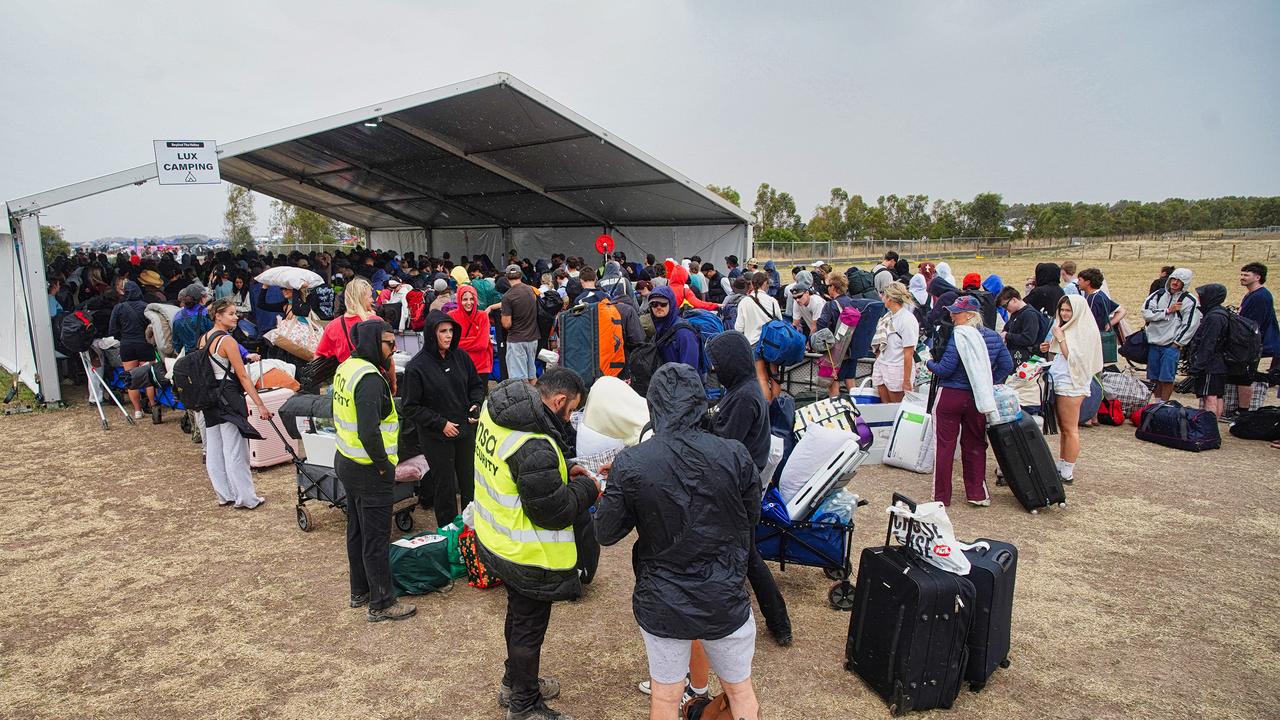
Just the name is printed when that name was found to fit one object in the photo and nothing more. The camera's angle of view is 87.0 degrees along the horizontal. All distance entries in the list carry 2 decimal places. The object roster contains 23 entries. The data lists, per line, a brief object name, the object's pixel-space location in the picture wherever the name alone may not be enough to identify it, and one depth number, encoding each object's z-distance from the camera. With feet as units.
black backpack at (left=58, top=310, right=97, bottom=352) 28.35
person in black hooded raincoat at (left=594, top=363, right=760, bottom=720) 7.86
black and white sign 29.12
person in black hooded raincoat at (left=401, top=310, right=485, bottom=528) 14.70
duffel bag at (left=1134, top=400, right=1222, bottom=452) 22.77
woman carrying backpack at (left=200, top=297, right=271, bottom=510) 17.90
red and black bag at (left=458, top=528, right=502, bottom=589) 14.64
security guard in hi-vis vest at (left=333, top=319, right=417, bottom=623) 12.16
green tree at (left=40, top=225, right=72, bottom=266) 86.25
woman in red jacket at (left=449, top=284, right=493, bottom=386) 22.84
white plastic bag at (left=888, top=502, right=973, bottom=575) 10.12
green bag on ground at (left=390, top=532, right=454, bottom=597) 14.21
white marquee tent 30.76
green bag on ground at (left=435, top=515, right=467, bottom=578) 14.85
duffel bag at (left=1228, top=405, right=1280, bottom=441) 23.35
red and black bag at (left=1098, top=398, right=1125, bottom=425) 25.61
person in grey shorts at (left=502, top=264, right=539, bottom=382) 27.09
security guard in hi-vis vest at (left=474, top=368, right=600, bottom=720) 8.94
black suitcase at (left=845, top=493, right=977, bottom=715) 10.02
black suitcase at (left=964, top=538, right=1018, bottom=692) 10.66
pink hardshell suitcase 21.53
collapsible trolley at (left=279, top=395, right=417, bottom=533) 16.84
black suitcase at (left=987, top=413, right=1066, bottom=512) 17.48
